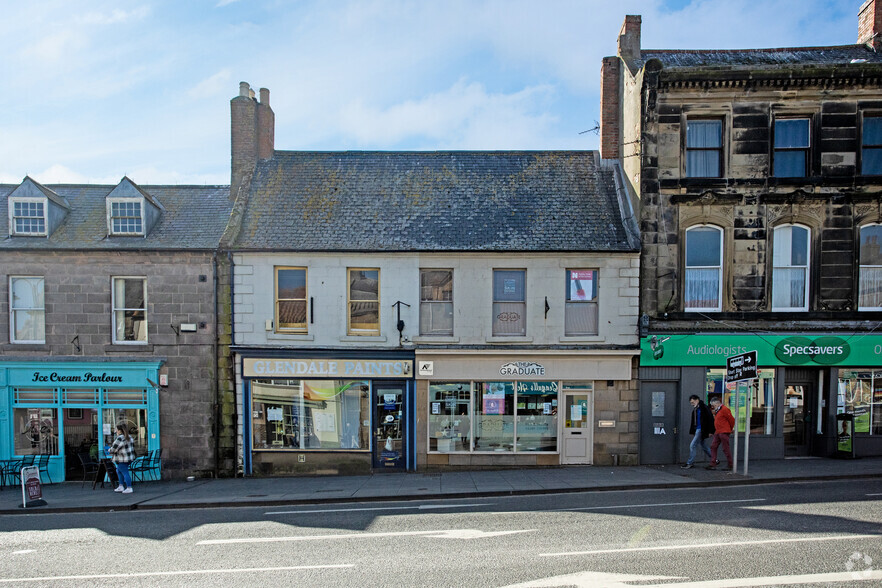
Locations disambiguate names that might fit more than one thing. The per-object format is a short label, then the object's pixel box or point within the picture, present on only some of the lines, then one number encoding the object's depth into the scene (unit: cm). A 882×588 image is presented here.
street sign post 1234
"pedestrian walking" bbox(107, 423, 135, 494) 1340
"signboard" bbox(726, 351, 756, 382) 1235
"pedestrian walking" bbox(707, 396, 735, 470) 1365
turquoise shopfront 1507
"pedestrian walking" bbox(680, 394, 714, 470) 1402
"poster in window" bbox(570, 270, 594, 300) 1514
